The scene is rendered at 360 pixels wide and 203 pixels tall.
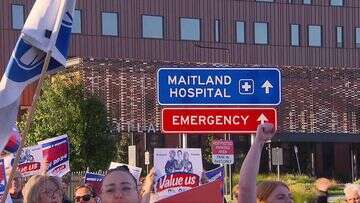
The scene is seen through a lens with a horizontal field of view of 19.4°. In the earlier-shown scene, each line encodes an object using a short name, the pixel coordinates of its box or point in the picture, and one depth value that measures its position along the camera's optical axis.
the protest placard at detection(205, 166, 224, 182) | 16.02
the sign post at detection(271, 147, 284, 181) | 45.69
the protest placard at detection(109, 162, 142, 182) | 15.12
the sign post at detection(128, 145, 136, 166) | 28.54
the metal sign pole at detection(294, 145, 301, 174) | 60.88
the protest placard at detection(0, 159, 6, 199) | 13.12
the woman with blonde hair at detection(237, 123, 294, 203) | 5.77
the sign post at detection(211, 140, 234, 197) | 24.03
